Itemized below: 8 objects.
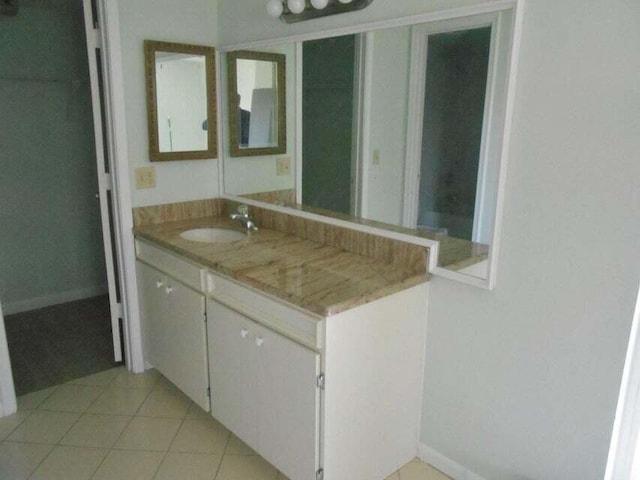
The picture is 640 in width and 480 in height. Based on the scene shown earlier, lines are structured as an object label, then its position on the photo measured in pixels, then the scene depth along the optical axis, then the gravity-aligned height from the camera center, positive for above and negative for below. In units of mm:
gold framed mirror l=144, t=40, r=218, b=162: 2543 +149
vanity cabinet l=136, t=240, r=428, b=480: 1673 -875
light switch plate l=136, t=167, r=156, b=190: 2586 -250
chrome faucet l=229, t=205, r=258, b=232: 2562 -445
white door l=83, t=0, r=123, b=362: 2418 -268
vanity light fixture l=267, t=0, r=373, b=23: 1940 +492
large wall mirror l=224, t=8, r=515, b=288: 1656 +19
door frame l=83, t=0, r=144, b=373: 2371 -182
